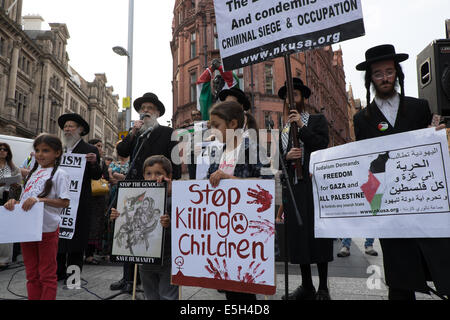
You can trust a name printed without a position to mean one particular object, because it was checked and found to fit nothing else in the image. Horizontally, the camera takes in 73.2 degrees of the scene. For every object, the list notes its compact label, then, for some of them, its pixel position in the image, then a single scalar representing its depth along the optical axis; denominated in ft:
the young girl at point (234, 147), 7.26
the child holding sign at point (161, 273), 7.72
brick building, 77.97
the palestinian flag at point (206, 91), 13.60
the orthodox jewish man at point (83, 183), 11.91
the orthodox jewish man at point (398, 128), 5.92
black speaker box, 9.48
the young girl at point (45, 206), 8.06
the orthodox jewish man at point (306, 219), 8.75
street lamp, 37.46
